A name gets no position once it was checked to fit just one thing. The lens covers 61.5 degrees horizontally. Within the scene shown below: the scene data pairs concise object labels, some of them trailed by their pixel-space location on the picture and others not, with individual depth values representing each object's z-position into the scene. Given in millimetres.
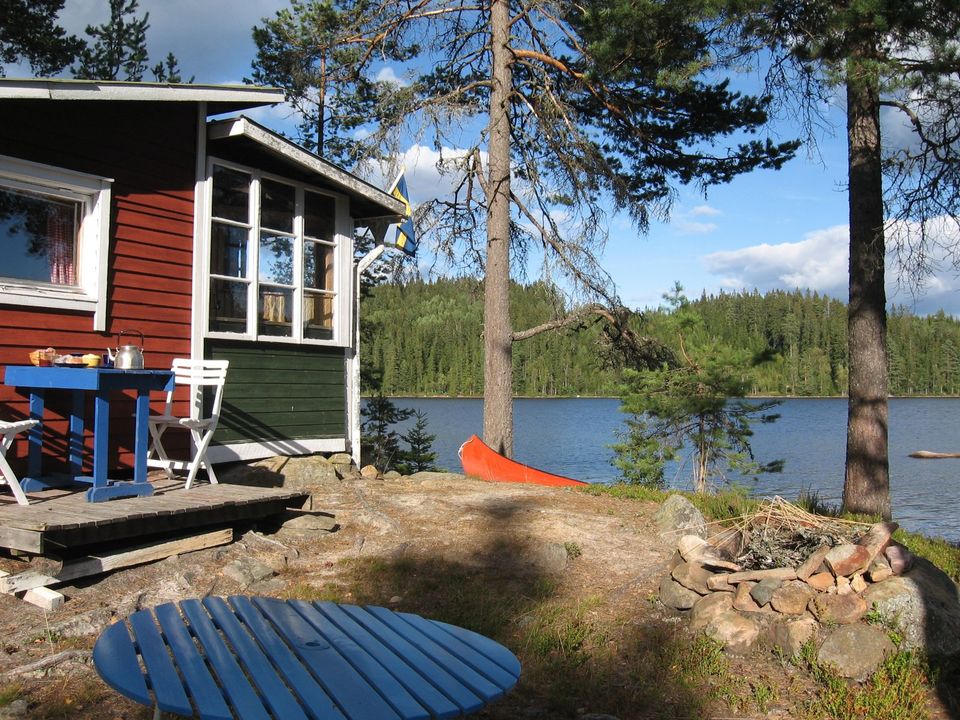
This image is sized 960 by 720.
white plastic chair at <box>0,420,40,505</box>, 5398
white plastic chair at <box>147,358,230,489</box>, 6844
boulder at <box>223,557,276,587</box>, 5617
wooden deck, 4992
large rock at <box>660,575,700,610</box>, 5438
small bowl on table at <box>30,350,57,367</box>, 6480
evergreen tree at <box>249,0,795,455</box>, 13242
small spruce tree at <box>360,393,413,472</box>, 16641
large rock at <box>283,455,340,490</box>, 8914
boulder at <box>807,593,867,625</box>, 4844
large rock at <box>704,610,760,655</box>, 4859
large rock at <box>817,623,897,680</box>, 4434
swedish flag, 10773
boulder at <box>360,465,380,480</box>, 10094
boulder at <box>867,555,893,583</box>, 5023
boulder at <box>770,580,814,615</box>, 4988
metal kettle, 6637
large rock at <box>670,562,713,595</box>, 5484
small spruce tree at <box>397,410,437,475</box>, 16281
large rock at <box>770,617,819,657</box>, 4715
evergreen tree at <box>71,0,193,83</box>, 22719
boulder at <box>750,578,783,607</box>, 5125
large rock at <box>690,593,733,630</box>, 5147
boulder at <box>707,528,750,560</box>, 5855
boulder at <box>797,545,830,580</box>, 5164
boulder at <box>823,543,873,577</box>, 5078
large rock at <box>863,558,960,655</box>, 4617
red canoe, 11164
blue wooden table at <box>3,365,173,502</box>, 5988
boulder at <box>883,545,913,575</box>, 5051
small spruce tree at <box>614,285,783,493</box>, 13883
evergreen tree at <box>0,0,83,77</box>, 16719
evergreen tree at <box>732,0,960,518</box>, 7902
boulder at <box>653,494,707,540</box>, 7414
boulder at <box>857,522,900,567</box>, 5156
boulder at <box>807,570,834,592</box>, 5059
